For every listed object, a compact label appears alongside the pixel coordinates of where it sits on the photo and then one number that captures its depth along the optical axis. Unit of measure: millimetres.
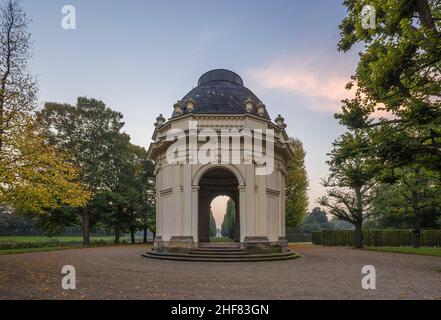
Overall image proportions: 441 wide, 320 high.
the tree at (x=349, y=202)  26656
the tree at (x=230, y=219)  44862
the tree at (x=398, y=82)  9555
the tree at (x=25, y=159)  10547
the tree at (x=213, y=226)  68138
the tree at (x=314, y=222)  57922
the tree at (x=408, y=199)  22891
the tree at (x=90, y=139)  28922
